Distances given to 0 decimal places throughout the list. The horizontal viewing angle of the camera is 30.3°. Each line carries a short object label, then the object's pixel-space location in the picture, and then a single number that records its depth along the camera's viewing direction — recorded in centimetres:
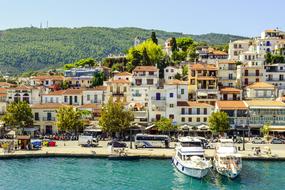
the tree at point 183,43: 12409
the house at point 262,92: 8394
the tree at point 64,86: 9802
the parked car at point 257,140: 6919
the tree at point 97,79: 9594
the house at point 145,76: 8512
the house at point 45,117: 7894
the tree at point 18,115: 7400
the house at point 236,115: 7494
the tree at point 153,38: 11536
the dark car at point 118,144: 6179
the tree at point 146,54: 10344
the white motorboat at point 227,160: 5053
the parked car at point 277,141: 6925
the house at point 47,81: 10136
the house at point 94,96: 8519
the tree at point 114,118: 7031
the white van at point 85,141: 6644
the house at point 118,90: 8462
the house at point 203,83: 8244
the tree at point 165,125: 7169
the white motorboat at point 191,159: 5016
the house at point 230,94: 8306
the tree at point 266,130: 7094
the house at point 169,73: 9562
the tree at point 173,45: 11869
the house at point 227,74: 9044
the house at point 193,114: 7606
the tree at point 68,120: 7238
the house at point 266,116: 7475
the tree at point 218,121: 7056
